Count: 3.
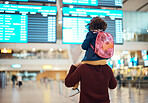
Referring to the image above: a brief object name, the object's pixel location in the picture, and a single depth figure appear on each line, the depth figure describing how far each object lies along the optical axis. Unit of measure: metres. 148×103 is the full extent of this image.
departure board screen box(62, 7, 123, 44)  5.88
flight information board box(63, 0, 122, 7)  5.67
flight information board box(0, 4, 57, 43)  5.73
